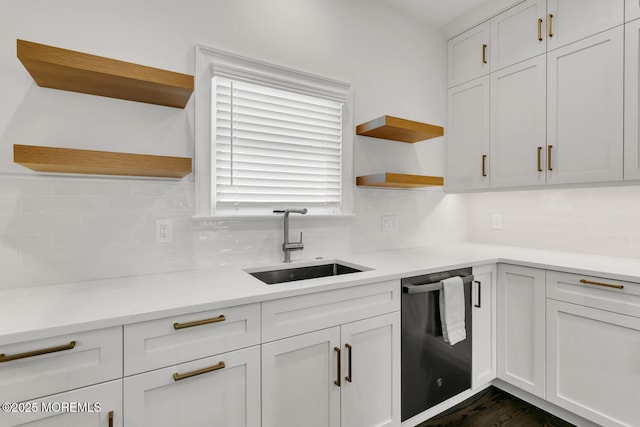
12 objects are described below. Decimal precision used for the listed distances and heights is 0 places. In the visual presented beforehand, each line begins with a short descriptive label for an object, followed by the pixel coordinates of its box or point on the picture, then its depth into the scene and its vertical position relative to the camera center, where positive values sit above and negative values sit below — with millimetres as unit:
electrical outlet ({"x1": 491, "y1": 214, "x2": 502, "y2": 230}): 2779 -77
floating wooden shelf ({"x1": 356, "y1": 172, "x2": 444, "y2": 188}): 2076 +219
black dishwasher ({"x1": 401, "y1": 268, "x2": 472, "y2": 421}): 1707 -817
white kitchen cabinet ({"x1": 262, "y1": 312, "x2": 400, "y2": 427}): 1317 -754
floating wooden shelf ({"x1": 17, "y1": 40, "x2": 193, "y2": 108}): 1171 +557
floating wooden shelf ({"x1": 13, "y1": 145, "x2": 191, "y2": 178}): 1153 +199
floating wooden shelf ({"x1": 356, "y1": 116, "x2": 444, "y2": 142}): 2057 +567
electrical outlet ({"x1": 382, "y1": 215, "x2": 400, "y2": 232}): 2439 -84
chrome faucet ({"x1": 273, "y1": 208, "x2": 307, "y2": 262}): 1842 -192
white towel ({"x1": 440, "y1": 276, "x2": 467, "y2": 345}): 1804 -567
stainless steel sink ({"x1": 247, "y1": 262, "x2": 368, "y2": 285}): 1842 -370
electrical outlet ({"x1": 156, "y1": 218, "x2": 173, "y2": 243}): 1629 -95
